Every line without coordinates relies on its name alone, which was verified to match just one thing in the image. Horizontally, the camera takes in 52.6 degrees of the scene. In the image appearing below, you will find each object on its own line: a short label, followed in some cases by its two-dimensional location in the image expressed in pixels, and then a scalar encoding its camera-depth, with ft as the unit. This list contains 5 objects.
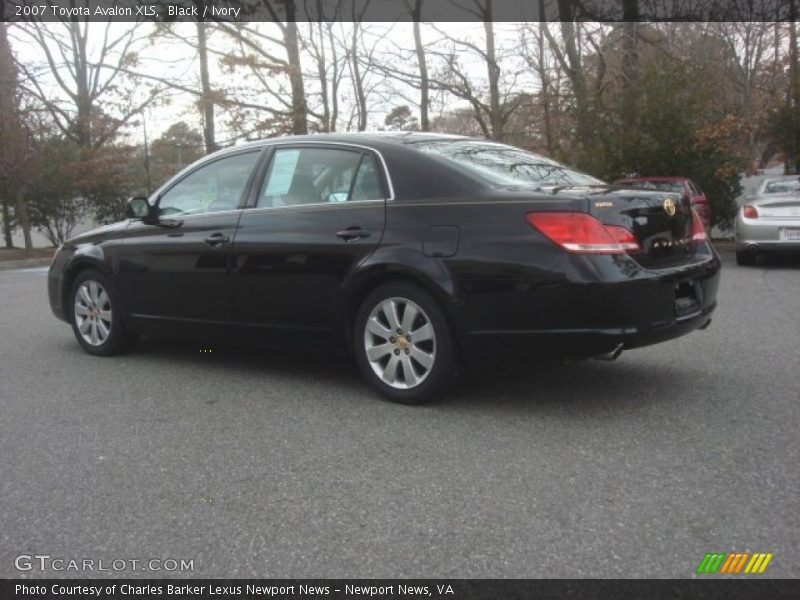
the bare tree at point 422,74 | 86.48
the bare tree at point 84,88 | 86.33
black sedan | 13.65
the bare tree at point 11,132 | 68.03
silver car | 37.50
